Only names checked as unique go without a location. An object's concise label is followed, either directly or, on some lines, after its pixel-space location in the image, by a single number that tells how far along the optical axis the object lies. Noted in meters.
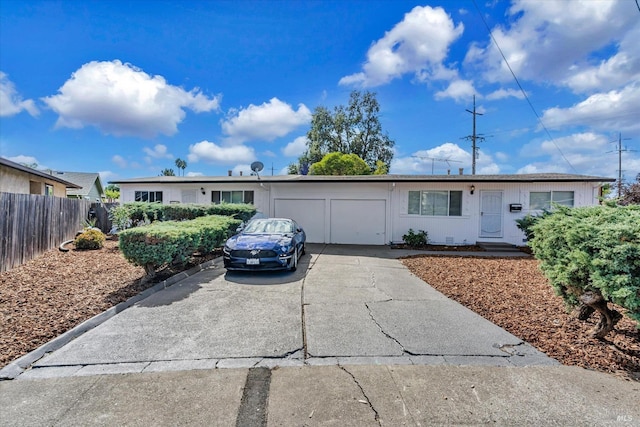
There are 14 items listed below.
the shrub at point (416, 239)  13.50
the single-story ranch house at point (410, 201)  13.31
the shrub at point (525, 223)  12.02
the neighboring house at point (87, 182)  35.03
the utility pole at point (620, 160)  26.79
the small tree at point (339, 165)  30.16
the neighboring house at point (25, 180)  11.91
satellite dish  15.97
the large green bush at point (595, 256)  3.18
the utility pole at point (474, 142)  29.83
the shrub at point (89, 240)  9.91
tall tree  35.09
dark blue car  7.41
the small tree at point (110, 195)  40.08
